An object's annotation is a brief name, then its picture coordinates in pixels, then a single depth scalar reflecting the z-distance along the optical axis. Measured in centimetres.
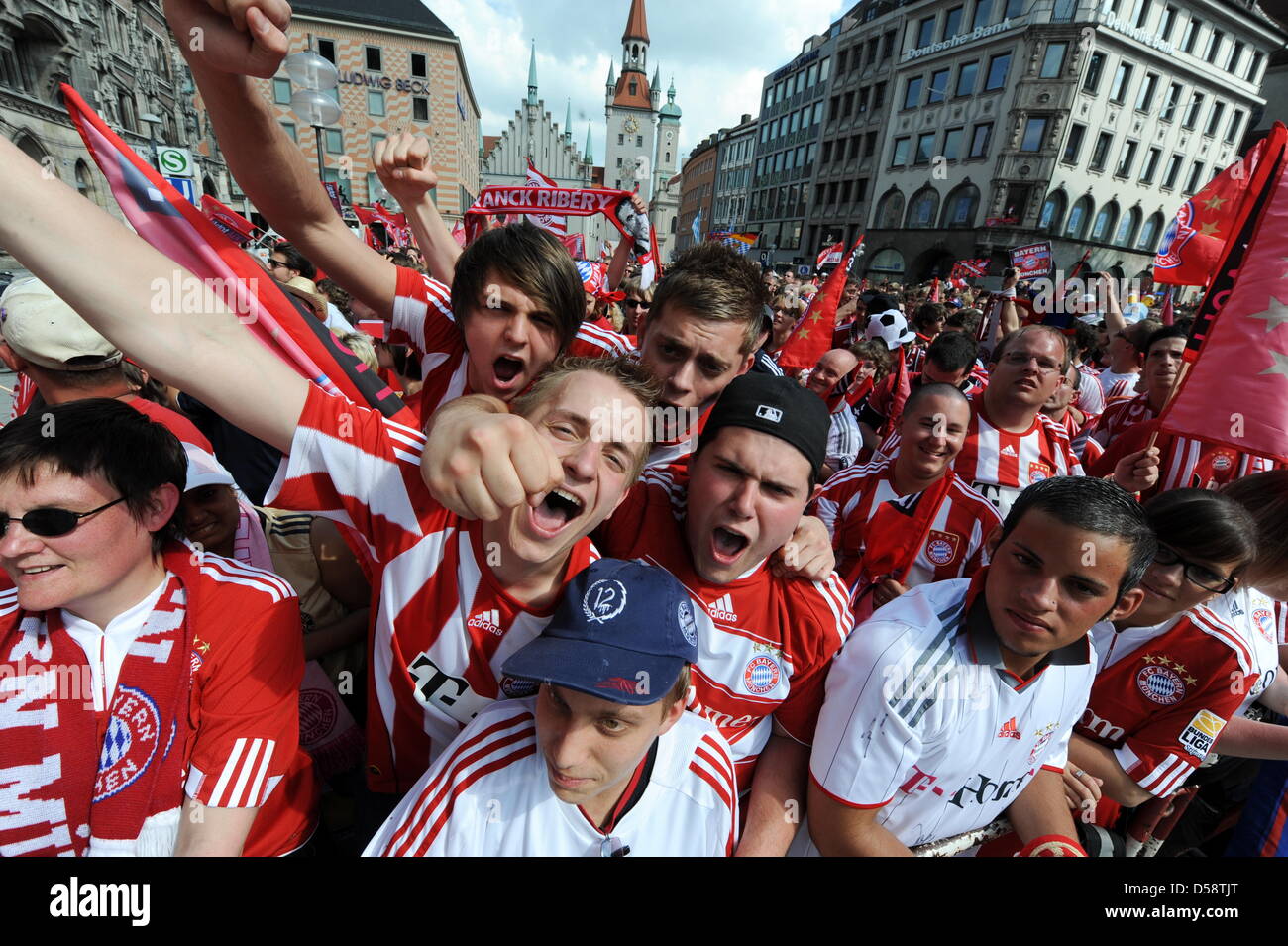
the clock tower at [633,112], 7919
